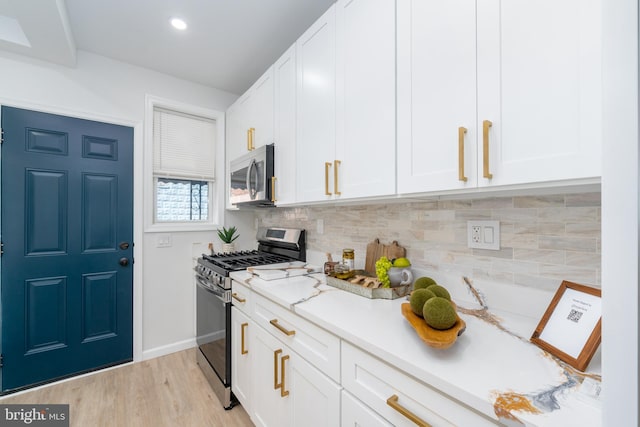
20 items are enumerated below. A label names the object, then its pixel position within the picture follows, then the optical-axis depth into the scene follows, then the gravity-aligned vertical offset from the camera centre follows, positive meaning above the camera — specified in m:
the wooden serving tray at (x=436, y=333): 0.76 -0.34
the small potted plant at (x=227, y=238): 2.75 -0.24
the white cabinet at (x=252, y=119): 2.03 +0.78
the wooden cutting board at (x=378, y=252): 1.50 -0.21
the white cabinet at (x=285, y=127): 1.76 +0.57
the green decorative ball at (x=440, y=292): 0.98 -0.27
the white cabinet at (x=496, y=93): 0.69 +0.36
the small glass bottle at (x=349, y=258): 1.66 -0.26
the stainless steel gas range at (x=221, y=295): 1.85 -0.58
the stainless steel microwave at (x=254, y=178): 1.97 +0.27
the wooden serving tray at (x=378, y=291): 1.30 -0.37
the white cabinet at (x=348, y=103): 1.18 +0.54
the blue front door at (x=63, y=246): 2.00 -0.25
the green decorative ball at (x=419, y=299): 0.91 -0.28
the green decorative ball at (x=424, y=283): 1.09 -0.27
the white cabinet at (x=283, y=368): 1.04 -0.70
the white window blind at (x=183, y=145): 2.59 +0.66
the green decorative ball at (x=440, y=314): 0.81 -0.29
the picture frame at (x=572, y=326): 0.70 -0.31
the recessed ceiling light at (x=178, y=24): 1.87 +1.29
